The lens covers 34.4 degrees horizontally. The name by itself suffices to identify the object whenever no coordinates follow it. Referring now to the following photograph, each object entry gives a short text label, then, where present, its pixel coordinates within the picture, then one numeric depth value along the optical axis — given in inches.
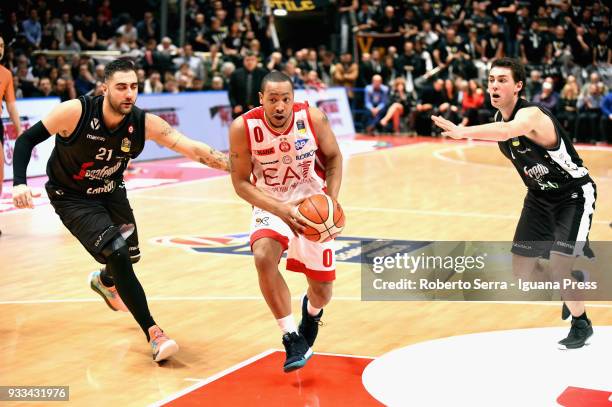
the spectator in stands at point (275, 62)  783.1
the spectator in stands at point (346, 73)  958.4
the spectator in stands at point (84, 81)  708.7
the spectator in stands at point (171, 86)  726.5
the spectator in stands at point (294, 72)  814.5
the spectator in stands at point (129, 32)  888.5
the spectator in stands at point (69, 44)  847.3
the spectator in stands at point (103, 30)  920.3
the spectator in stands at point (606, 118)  852.6
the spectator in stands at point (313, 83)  873.5
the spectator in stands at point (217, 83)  767.0
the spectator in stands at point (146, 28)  936.3
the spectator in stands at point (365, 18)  1087.0
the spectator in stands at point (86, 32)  890.0
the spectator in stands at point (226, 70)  804.0
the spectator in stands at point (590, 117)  874.1
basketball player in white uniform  227.6
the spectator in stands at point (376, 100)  923.4
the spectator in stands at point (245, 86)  653.3
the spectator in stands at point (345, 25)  1093.8
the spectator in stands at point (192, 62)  837.8
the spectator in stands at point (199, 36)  959.0
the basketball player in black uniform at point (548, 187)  244.8
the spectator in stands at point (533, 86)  914.1
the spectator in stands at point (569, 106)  882.1
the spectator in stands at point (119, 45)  844.1
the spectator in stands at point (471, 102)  901.2
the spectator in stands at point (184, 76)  760.5
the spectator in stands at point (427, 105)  921.5
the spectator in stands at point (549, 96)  853.8
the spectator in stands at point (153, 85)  735.1
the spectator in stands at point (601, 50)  977.5
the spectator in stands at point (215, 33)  970.7
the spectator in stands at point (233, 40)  942.8
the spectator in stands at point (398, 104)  922.1
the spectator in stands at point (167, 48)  834.8
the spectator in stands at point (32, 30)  850.8
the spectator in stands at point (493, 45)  1013.8
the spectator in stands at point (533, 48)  997.8
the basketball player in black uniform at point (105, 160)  241.6
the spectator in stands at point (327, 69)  973.8
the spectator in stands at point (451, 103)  912.9
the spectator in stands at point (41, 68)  741.3
